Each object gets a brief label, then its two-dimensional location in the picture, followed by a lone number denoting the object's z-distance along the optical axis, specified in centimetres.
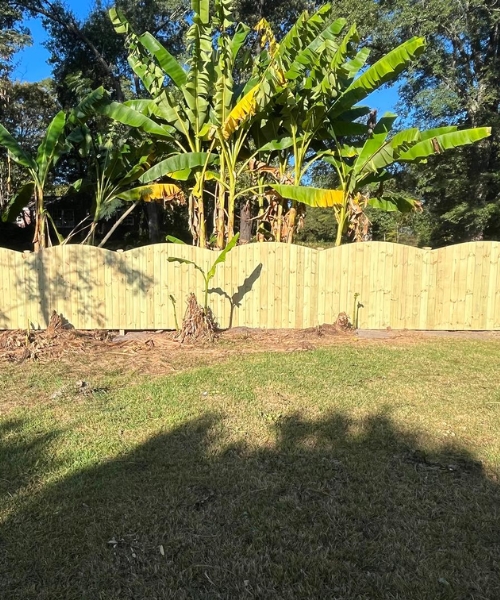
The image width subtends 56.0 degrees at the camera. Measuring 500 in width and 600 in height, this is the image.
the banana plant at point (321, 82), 879
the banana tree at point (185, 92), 891
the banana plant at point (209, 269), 781
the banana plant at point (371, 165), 930
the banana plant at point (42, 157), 960
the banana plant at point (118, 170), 1076
